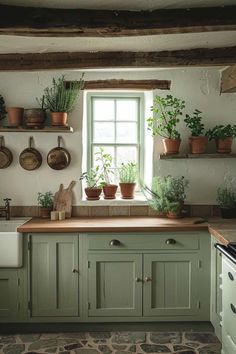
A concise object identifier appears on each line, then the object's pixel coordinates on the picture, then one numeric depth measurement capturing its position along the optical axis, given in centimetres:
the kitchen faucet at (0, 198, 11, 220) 422
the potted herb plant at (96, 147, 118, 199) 442
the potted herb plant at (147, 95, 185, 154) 423
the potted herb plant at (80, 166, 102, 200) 438
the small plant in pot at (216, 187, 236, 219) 419
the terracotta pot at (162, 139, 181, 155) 423
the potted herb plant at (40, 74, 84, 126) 417
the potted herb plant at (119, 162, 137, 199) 443
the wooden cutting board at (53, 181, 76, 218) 433
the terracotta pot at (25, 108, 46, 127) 411
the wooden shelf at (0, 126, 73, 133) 409
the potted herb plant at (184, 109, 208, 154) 420
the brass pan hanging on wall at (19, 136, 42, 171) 429
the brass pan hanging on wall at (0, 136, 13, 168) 428
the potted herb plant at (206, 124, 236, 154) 418
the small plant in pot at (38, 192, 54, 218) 426
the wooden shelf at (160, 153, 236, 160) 418
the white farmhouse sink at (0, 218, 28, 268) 366
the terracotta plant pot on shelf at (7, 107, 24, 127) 414
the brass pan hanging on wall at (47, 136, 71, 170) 429
